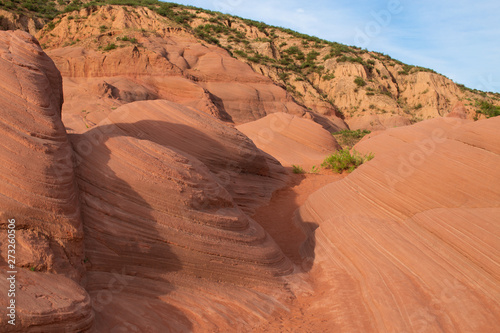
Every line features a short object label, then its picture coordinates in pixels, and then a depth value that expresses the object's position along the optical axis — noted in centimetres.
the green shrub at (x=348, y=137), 1989
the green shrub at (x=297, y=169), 1102
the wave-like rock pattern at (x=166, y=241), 408
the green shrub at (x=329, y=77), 3712
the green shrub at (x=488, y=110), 2272
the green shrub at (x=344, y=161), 1109
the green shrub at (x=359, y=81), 3494
